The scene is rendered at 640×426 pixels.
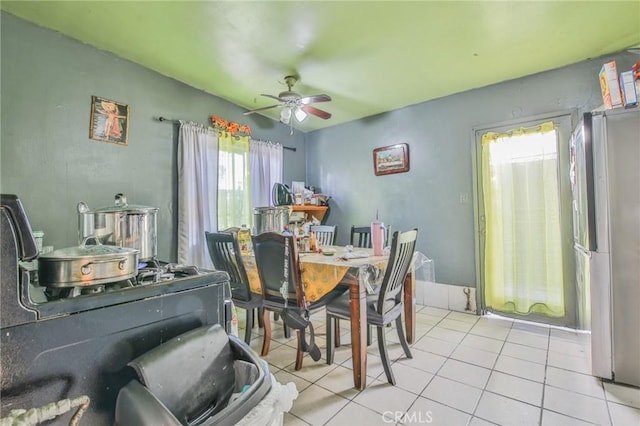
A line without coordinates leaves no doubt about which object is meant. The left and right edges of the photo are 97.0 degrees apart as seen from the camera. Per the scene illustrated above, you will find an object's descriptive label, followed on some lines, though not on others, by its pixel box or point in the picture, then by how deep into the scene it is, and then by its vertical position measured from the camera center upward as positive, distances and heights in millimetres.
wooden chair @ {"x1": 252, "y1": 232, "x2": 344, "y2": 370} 1890 -384
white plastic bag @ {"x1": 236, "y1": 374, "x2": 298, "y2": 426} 690 -485
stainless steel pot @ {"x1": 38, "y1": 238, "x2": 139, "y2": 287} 713 -112
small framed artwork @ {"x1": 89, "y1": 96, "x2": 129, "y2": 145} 2307 +864
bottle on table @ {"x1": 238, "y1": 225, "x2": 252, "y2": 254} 2752 -167
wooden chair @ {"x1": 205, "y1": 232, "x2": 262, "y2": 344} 2186 -362
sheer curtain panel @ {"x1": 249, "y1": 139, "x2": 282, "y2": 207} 3629 +689
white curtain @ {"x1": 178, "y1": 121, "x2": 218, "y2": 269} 2857 +340
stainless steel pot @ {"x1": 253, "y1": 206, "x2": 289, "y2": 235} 3006 +37
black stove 583 -262
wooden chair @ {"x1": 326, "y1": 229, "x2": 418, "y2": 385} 1798 -573
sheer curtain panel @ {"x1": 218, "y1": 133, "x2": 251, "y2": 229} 3242 +467
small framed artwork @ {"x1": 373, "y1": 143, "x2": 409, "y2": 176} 3543 +788
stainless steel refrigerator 1708 -130
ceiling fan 2507 +1095
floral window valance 3203 +1134
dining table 1766 -390
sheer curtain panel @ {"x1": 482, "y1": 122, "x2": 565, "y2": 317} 2652 -37
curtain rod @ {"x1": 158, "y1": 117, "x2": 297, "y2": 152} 2760 +1026
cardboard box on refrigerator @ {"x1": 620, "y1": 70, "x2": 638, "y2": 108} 1751 +798
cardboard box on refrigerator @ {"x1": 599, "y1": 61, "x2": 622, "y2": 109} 1861 +868
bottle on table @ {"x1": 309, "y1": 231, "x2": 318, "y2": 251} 2545 -199
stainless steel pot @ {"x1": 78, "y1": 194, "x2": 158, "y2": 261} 1404 -11
